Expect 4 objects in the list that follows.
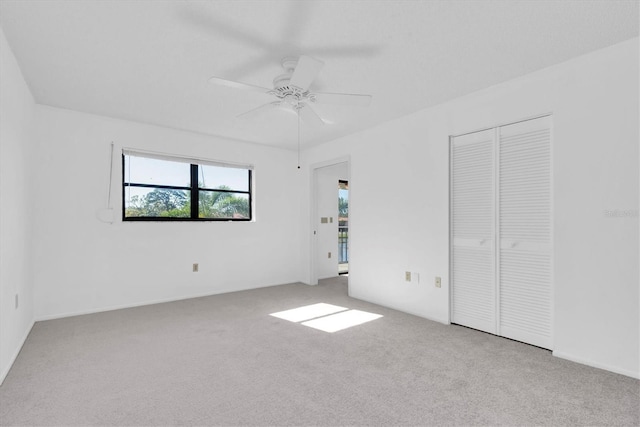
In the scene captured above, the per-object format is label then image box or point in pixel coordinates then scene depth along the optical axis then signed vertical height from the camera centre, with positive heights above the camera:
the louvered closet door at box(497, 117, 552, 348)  2.72 -0.15
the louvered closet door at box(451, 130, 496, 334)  3.12 -0.16
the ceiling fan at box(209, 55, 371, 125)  2.11 +0.92
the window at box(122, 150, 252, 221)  4.20 +0.34
